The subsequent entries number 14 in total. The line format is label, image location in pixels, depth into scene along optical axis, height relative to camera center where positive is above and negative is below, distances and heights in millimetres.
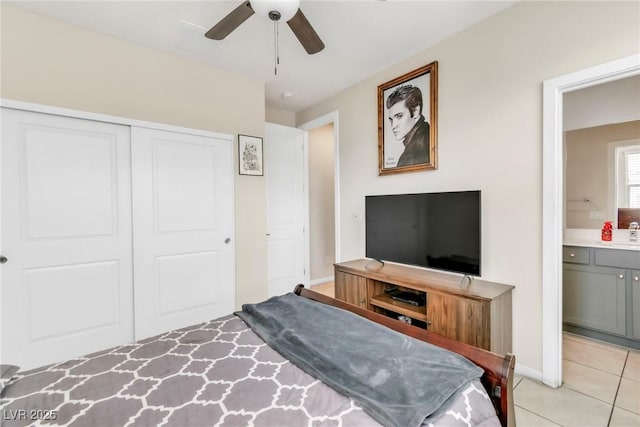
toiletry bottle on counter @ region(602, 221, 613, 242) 2785 -240
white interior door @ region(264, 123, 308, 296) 3799 +21
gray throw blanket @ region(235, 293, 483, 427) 946 -624
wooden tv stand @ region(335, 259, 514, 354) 1911 -724
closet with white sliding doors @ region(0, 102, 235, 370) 2094 -170
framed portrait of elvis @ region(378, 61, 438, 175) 2619 +847
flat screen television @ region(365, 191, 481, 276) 2162 -183
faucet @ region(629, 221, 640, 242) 2633 -229
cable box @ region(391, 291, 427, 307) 2471 -800
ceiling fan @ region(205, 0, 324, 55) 1520 +1109
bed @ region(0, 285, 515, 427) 919 -657
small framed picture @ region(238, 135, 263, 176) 3174 +622
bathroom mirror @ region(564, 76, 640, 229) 2680 +534
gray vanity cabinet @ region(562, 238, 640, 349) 2404 -745
